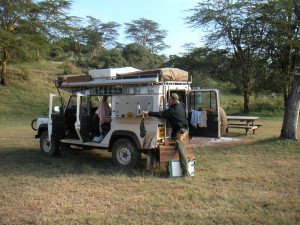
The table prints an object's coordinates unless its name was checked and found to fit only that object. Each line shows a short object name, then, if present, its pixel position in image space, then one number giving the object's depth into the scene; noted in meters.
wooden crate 7.63
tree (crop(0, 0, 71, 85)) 26.77
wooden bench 13.90
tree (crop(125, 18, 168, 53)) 55.94
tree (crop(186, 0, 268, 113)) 25.70
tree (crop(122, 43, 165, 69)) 41.33
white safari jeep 7.88
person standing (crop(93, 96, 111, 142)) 8.96
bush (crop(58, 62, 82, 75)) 34.83
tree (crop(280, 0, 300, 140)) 11.02
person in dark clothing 7.44
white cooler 7.41
